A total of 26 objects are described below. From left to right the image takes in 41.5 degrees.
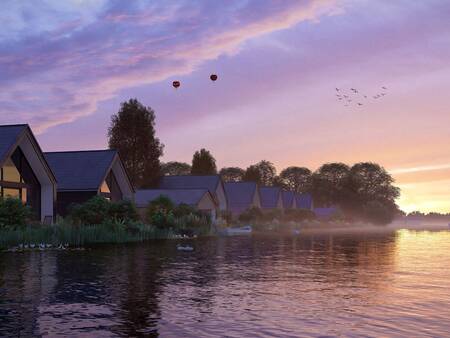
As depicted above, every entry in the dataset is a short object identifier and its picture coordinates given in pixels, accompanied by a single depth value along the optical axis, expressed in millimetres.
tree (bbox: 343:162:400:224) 125000
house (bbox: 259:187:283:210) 101619
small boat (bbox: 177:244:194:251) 30875
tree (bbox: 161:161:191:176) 158125
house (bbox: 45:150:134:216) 48500
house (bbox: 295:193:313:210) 120794
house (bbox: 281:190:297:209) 110494
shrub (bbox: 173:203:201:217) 53781
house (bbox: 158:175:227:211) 85350
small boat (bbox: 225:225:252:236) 56781
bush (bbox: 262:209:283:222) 81312
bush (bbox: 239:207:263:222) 79312
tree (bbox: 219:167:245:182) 163888
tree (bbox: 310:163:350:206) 141250
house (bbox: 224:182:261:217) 92688
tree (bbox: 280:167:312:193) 167500
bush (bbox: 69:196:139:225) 41219
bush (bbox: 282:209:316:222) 91106
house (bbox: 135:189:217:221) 66812
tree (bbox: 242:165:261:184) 118438
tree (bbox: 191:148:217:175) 104562
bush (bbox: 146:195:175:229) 47938
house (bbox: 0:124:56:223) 38812
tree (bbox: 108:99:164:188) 88688
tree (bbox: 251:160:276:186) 161875
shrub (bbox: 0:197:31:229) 32812
